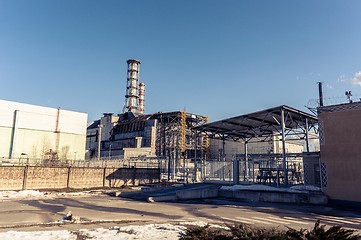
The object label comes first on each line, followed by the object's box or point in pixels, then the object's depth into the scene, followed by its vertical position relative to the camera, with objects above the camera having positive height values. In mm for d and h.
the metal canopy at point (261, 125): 22734 +4097
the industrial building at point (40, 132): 42438 +5233
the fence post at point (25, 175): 27328 -1121
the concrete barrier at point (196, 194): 21047 -2149
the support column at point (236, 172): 24544 -475
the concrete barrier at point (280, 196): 17531 -1997
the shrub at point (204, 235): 7660 -1942
